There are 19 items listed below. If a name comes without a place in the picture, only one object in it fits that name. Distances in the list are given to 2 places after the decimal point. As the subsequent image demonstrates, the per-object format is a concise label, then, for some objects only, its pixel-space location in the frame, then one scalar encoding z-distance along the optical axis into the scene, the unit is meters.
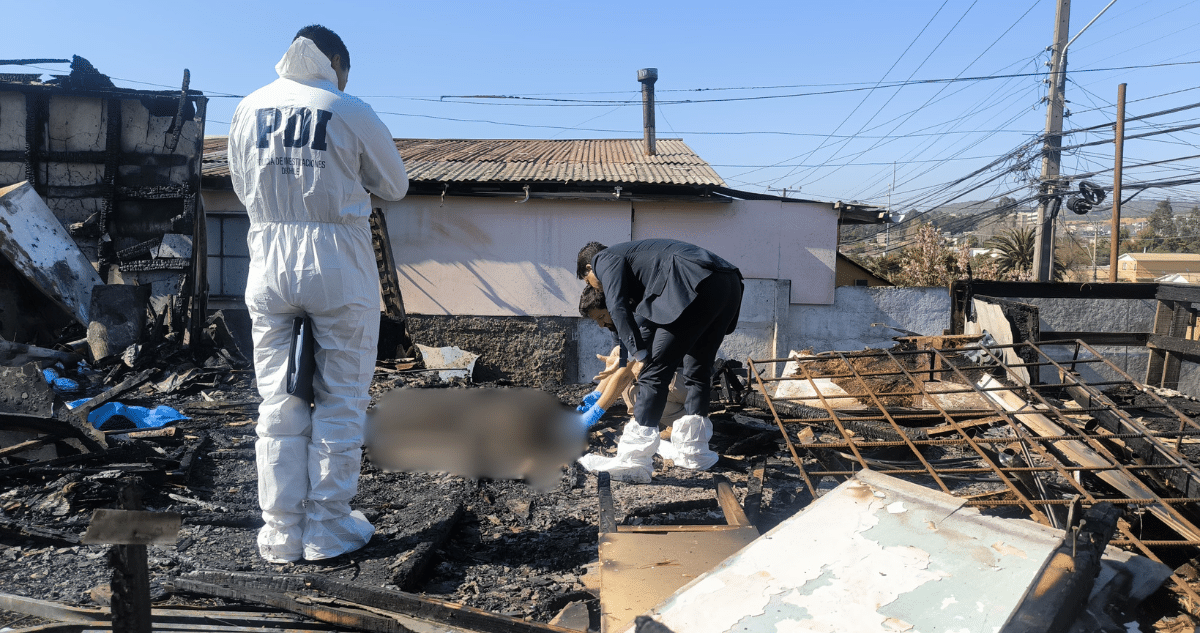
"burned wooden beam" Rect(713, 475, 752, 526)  2.92
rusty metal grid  2.62
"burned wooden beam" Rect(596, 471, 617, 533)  2.81
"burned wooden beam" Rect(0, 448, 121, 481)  3.24
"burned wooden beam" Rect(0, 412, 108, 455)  3.53
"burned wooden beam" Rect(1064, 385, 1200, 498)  2.75
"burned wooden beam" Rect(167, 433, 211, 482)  3.46
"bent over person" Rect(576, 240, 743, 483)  3.64
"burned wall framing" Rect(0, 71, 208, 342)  7.46
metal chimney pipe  12.22
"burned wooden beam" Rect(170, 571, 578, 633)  2.02
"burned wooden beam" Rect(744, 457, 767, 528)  3.26
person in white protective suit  2.51
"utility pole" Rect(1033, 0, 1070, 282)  14.45
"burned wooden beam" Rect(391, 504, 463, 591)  2.49
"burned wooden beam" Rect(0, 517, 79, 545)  2.77
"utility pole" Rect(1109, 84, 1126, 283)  12.59
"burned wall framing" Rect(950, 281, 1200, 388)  5.25
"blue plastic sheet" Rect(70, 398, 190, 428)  4.64
